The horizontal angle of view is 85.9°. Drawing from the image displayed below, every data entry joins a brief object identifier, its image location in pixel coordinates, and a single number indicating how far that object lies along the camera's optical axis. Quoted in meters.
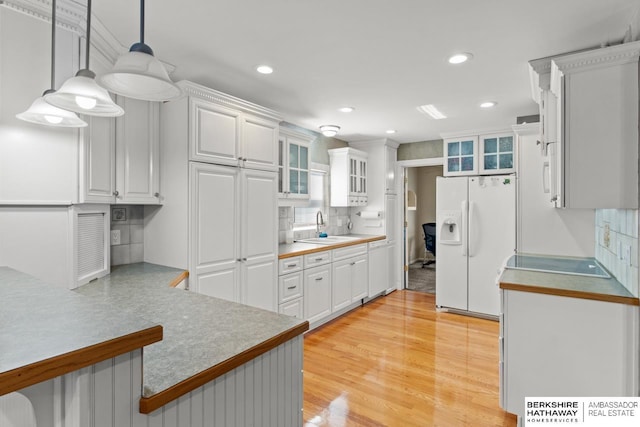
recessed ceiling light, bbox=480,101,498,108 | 3.33
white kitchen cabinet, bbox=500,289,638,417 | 1.93
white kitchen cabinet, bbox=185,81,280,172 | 2.48
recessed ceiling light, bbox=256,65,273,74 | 2.50
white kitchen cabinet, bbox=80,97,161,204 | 1.93
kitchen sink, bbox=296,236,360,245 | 4.25
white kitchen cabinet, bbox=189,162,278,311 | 2.52
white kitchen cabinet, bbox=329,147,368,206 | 4.83
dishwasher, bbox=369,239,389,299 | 4.79
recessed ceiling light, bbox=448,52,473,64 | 2.29
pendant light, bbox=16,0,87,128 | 1.47
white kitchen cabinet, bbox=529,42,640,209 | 1.88
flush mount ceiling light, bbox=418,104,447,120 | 3.52
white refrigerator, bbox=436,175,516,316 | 4.11
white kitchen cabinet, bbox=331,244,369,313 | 4.04
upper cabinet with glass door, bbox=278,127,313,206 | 3.67
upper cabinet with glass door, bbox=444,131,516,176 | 4.33
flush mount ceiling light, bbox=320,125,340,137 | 4.23
